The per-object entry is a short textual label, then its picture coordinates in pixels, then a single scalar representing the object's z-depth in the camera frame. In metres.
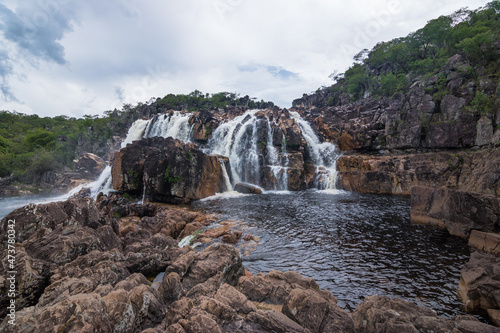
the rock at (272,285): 5.96
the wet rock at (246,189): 25.77
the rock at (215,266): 6.57
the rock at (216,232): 12.63
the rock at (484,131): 22.09
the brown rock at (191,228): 13.66
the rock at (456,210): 9.95
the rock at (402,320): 4.25
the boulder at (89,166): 38.47
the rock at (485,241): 8.98
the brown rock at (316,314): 4.66
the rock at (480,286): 5.80
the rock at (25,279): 5.97
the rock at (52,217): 8.70
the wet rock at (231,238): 11.88
